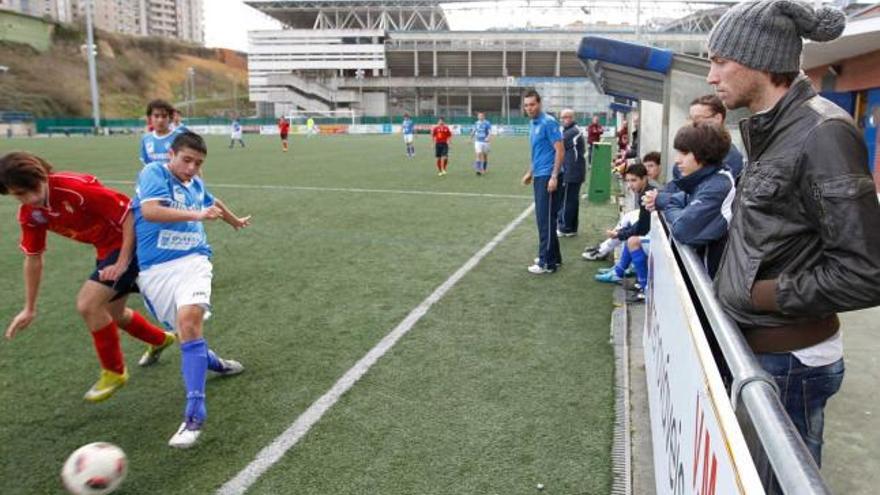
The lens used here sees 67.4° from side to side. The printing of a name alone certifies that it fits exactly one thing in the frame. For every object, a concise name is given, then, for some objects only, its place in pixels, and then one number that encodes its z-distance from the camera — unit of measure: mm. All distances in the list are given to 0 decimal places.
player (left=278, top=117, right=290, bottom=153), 29956
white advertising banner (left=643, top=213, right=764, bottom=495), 1354
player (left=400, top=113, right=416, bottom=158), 25875
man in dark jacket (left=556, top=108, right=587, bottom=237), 9562
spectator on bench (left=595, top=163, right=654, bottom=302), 6137
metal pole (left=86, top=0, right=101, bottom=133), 46369
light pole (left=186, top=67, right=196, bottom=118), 76862
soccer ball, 3021
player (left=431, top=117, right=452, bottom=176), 18531
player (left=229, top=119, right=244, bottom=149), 32713
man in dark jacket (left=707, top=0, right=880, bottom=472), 1616
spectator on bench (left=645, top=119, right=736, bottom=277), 2881
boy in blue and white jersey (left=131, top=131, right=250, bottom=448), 3801
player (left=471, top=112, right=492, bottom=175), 18641
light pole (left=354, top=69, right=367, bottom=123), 77312
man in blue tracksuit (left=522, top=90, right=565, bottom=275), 7141
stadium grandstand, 77625
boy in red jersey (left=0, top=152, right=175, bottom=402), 3766
